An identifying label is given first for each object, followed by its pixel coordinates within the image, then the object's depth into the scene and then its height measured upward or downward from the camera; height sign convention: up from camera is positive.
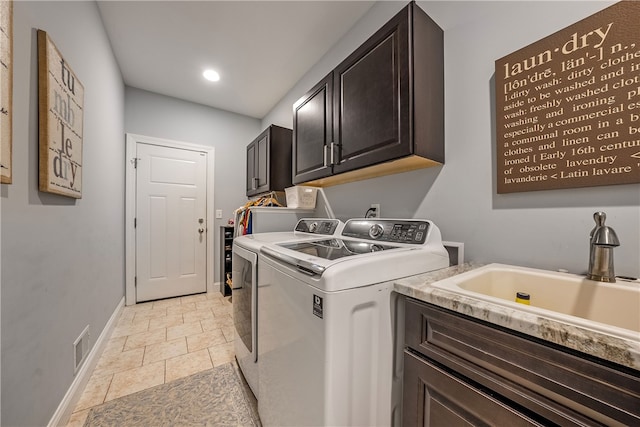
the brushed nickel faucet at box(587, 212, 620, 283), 0.72 -0.12
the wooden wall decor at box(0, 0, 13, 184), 0.78 +0.42
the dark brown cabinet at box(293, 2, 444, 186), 1.14 +0.62
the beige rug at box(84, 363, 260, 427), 1.26 -1.10
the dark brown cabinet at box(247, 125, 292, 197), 2.62 +0.64
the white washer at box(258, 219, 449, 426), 0.73 -0.40
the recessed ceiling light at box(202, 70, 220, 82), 2.55 +1.55
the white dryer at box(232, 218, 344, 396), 1.26 -0.43
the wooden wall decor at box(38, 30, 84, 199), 1.04 +0.47
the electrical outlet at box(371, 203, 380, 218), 1.70 +0.04
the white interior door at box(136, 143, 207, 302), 2.95 -0.09
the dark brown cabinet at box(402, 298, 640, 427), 0.44 -0.38
